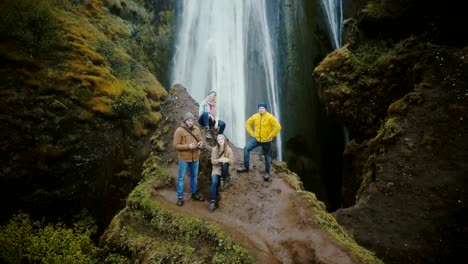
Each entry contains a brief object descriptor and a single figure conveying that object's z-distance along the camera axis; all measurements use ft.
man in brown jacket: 23.62
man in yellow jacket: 27.35
